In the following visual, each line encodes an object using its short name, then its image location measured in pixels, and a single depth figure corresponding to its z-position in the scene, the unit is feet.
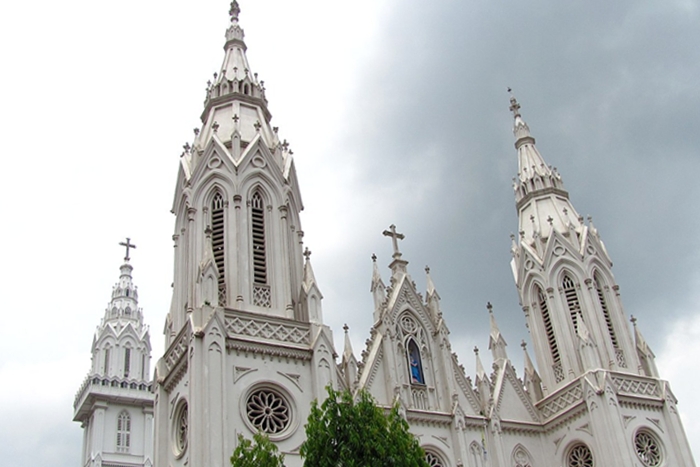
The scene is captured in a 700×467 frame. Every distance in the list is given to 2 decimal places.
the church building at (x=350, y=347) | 84.58
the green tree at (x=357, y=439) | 56.08
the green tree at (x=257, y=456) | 56.08
